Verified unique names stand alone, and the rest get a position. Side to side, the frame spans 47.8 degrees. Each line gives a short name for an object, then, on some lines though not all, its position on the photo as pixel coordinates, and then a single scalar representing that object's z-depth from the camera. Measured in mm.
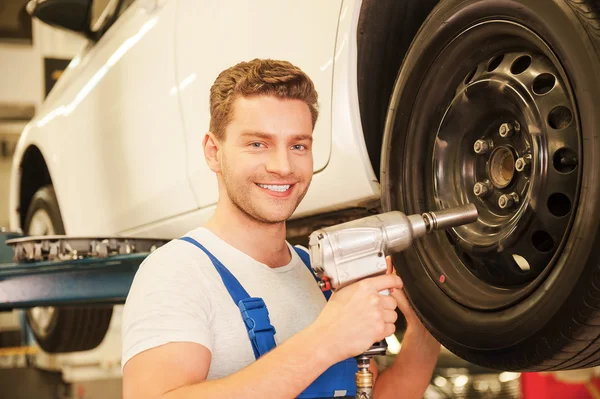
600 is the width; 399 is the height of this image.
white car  836
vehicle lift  1652
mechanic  913
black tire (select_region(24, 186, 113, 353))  2672
